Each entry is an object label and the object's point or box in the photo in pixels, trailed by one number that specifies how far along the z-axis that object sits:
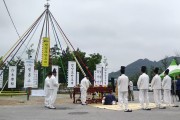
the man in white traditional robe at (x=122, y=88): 14.57
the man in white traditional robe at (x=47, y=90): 16.64
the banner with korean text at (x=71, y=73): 25.83
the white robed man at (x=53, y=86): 16.56
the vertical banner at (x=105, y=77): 29.09
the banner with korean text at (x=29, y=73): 23.09
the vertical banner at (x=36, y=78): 28.69
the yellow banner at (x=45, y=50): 25.67
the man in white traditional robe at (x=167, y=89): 16.66
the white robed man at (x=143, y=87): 15.03
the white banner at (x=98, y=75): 27.48
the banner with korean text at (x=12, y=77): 24.55
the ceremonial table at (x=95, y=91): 19.30
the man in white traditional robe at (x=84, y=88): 18.56
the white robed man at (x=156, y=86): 16.19
